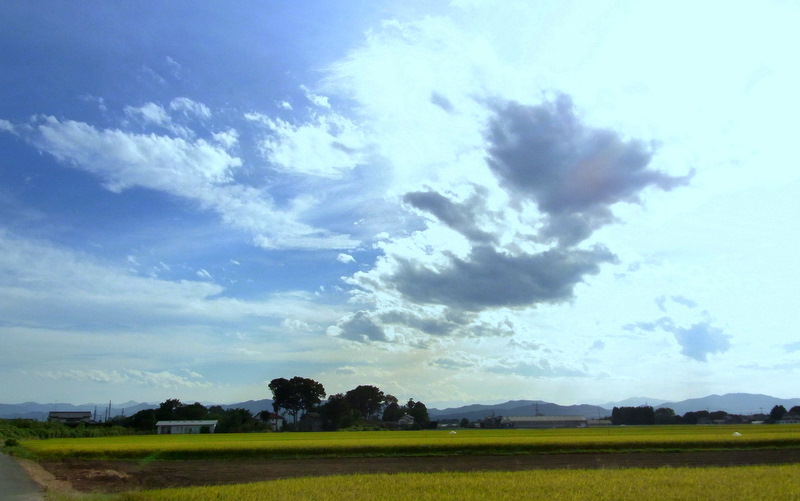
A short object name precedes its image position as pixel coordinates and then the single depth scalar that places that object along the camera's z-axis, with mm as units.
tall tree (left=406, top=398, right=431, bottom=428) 153950
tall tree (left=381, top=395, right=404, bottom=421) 173600
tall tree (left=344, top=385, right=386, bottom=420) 171250
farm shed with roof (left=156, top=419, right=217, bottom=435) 104250
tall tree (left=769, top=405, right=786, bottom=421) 150275
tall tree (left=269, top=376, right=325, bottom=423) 151500
